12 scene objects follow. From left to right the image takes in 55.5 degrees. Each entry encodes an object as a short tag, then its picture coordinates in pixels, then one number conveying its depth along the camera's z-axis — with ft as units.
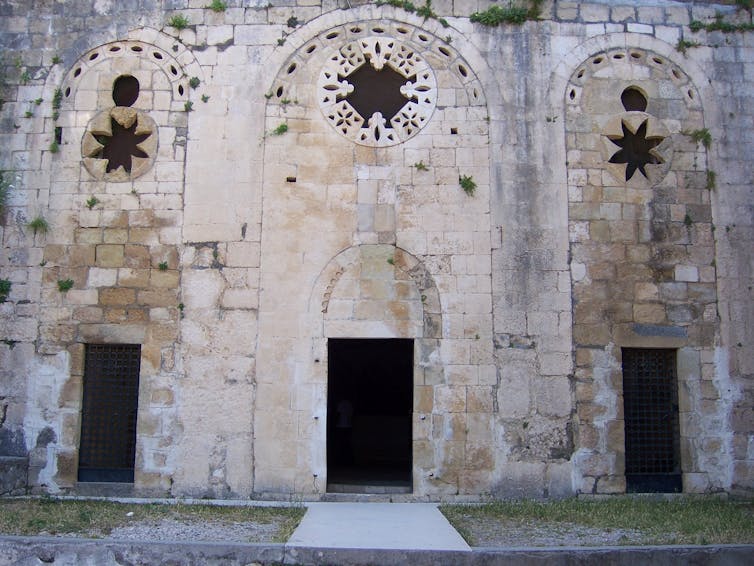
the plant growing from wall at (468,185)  30.94
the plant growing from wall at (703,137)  32.14
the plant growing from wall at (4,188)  31.48
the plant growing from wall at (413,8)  32.24
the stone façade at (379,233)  29.71
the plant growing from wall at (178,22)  32.14
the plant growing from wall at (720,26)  32.81
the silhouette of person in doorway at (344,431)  42.39
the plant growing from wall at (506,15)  32.04
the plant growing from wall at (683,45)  32.68
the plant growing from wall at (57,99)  32.12
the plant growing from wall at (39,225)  31.04
